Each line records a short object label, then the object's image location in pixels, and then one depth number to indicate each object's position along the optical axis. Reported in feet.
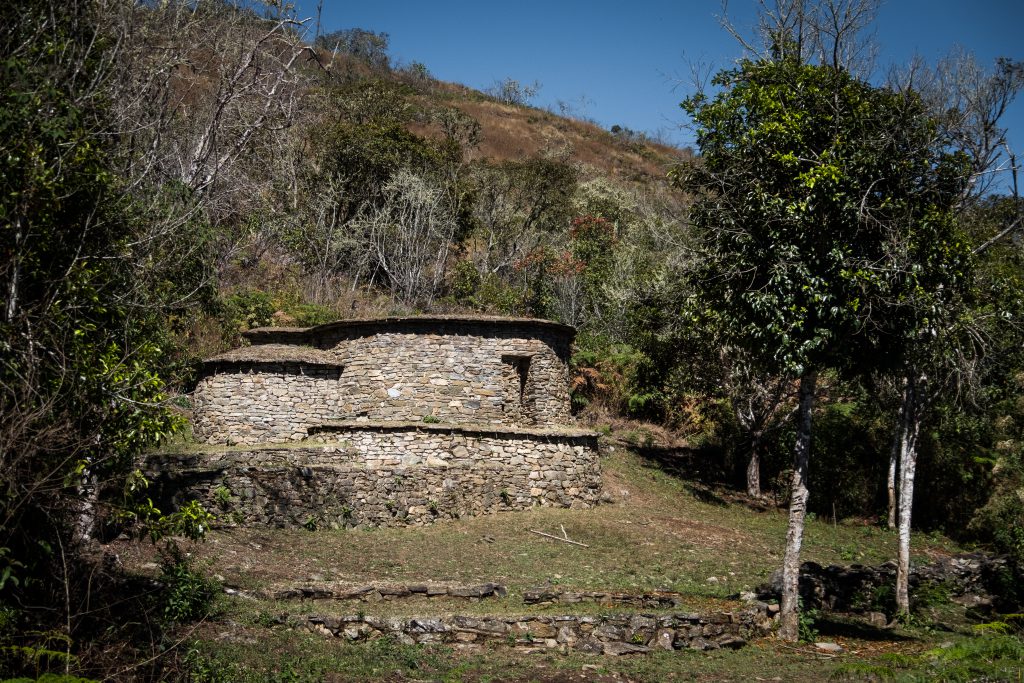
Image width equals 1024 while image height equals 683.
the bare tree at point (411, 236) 107.24
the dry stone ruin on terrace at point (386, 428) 52.26
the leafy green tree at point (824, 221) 36.99
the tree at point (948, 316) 38.29
